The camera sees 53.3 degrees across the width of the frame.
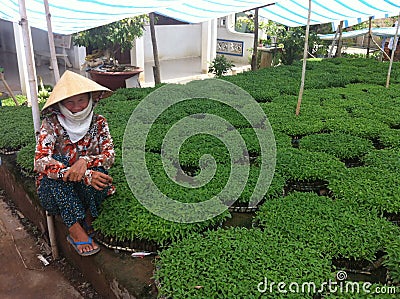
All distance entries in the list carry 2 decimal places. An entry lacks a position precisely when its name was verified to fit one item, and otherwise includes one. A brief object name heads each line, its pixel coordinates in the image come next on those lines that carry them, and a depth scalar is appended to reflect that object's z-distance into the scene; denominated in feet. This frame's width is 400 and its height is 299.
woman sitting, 9.01
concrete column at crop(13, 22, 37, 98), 30.27
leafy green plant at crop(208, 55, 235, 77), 31.42
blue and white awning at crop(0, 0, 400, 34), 13.50
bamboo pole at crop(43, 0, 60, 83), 10.51
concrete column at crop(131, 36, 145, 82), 37.31
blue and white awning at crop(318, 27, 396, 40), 41.81
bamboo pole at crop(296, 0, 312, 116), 16.76
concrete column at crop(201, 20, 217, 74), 43.04
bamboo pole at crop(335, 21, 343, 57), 35.80
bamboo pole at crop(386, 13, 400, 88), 22.75
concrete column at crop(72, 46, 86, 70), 39.51
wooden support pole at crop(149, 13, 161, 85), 26.02
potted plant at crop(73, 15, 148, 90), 29.63
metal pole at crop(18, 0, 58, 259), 9.36
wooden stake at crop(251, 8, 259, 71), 30.07
